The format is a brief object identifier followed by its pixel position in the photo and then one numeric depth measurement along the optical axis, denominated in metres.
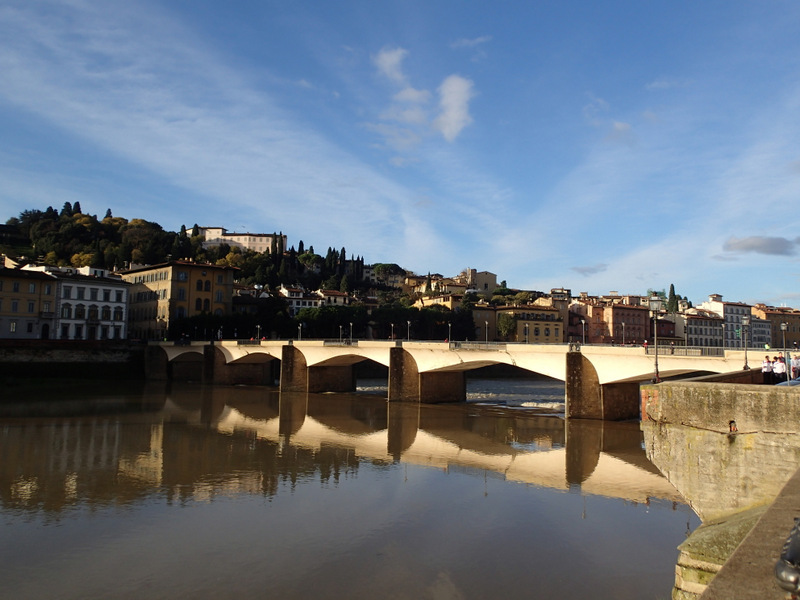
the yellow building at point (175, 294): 74.69
